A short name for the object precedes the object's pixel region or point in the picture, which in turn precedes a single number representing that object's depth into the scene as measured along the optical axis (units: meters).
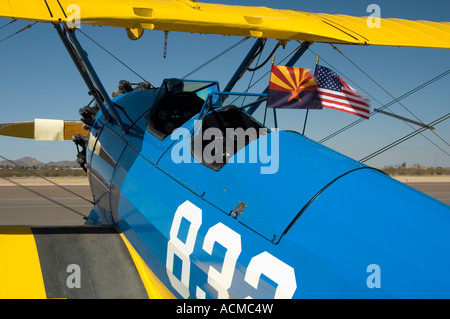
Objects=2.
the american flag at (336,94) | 4.65
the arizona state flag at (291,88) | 4.32
